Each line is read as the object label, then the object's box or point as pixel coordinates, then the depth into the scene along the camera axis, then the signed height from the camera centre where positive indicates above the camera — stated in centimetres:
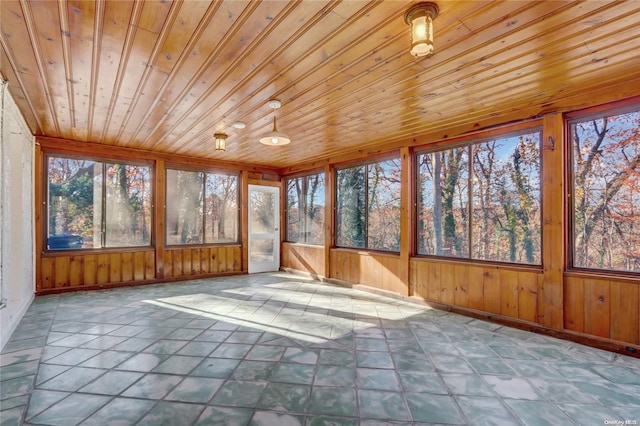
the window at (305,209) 641 +12
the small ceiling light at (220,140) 424 +106
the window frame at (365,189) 501 +47
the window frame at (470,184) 344 +40
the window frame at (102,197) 478 +33
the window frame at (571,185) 307 +29
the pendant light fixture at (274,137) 323 +85
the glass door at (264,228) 692 -32
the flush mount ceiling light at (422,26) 175 +111
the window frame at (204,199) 589 +34
